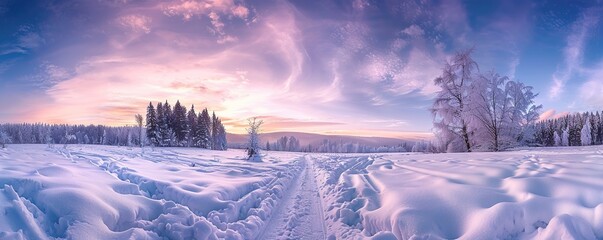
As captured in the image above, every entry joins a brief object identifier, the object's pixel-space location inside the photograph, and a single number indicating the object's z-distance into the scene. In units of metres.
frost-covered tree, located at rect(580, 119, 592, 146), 68.78
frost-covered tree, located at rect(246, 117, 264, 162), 27.97
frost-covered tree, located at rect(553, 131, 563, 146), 75.06
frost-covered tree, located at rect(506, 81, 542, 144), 21.41
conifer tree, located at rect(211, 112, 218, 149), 73.28
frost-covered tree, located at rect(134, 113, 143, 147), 55.09
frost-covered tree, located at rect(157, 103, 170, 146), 58.91
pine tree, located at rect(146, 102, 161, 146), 58.36
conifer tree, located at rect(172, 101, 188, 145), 62.12
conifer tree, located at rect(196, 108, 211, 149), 66.12
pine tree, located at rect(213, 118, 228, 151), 75.06
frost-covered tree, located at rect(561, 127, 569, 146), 73.56
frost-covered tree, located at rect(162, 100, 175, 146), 59.64
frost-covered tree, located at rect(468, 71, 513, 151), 20.27
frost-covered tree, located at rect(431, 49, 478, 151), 20.78
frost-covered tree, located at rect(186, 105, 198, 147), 65.94
